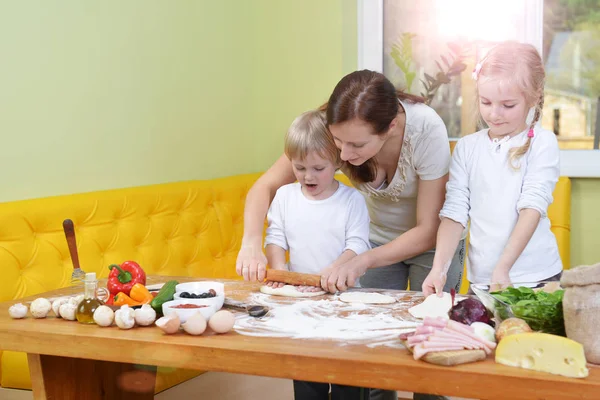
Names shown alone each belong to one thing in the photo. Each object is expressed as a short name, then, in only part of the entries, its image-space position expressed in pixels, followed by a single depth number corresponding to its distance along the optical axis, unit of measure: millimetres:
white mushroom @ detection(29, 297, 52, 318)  1922
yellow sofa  2715
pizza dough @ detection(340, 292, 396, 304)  1984
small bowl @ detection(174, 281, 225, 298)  2015
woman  2195
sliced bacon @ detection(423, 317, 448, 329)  1520
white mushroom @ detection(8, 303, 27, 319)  1923
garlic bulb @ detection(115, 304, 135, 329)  1775
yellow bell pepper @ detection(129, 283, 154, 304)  1990
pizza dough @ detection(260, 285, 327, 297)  2094
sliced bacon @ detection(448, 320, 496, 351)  1495
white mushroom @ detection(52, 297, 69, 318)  1930
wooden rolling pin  2141
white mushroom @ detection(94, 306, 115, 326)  1802
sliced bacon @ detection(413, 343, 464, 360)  1461
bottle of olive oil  1858
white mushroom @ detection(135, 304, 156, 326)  1789
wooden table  1382
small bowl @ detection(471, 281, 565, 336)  1536
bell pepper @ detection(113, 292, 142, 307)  1966
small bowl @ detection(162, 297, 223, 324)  1777
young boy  2404
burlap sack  1401
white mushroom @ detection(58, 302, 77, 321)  1888
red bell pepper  2074
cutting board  1432
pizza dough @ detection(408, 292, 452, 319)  1798
